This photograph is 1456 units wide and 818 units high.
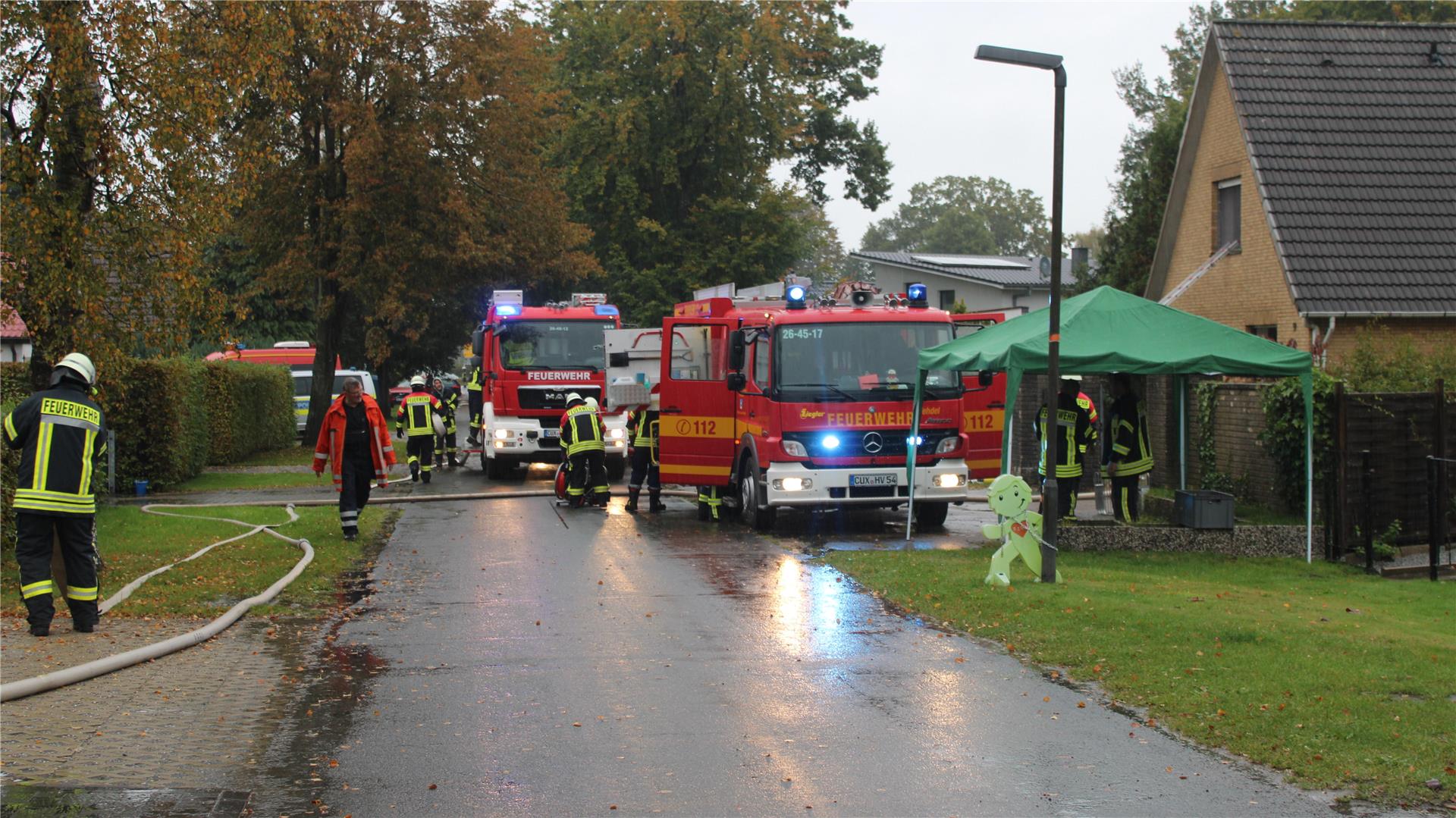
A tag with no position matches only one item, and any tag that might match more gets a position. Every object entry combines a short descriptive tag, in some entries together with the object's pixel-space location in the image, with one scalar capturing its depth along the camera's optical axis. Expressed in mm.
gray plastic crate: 14742
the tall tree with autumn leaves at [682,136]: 45562
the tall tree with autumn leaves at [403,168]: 31297
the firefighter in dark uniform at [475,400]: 26031
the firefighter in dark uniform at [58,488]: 9344
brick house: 22031
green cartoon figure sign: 11727
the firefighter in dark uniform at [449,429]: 28078
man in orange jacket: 15641
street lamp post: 11477
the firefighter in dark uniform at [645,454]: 19297
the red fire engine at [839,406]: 15945
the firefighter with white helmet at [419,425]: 24016
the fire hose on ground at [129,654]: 7668
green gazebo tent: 13891
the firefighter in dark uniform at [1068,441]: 15548
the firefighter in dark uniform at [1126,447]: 15492
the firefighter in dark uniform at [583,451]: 19469
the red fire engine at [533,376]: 24266
